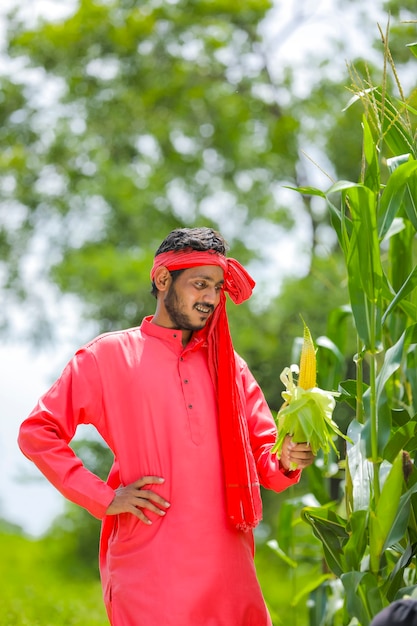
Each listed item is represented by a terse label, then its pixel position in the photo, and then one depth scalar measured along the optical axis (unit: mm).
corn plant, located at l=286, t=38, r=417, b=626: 4205
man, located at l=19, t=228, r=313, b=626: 4186
